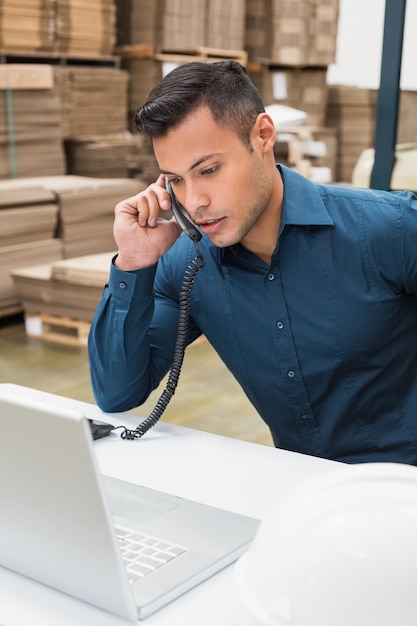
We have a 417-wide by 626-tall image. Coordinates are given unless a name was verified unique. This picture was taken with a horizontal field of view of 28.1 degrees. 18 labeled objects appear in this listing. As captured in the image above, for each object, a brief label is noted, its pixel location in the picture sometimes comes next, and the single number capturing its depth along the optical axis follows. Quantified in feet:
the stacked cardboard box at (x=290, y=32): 28.30
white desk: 3.92
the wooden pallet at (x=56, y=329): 19.15
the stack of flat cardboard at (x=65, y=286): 18.74
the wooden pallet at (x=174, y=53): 25.54
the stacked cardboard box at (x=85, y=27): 23.31
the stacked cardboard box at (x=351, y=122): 29.66
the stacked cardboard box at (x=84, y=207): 21.03
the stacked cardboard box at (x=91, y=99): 23.47
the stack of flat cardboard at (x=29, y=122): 21.47
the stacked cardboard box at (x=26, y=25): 21.67
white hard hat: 2.92
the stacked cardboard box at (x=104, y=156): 23.95
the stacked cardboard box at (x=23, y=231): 19.88
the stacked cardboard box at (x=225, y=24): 26.58
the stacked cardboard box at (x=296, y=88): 28.68
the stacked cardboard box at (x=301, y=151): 23.97
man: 6.42
